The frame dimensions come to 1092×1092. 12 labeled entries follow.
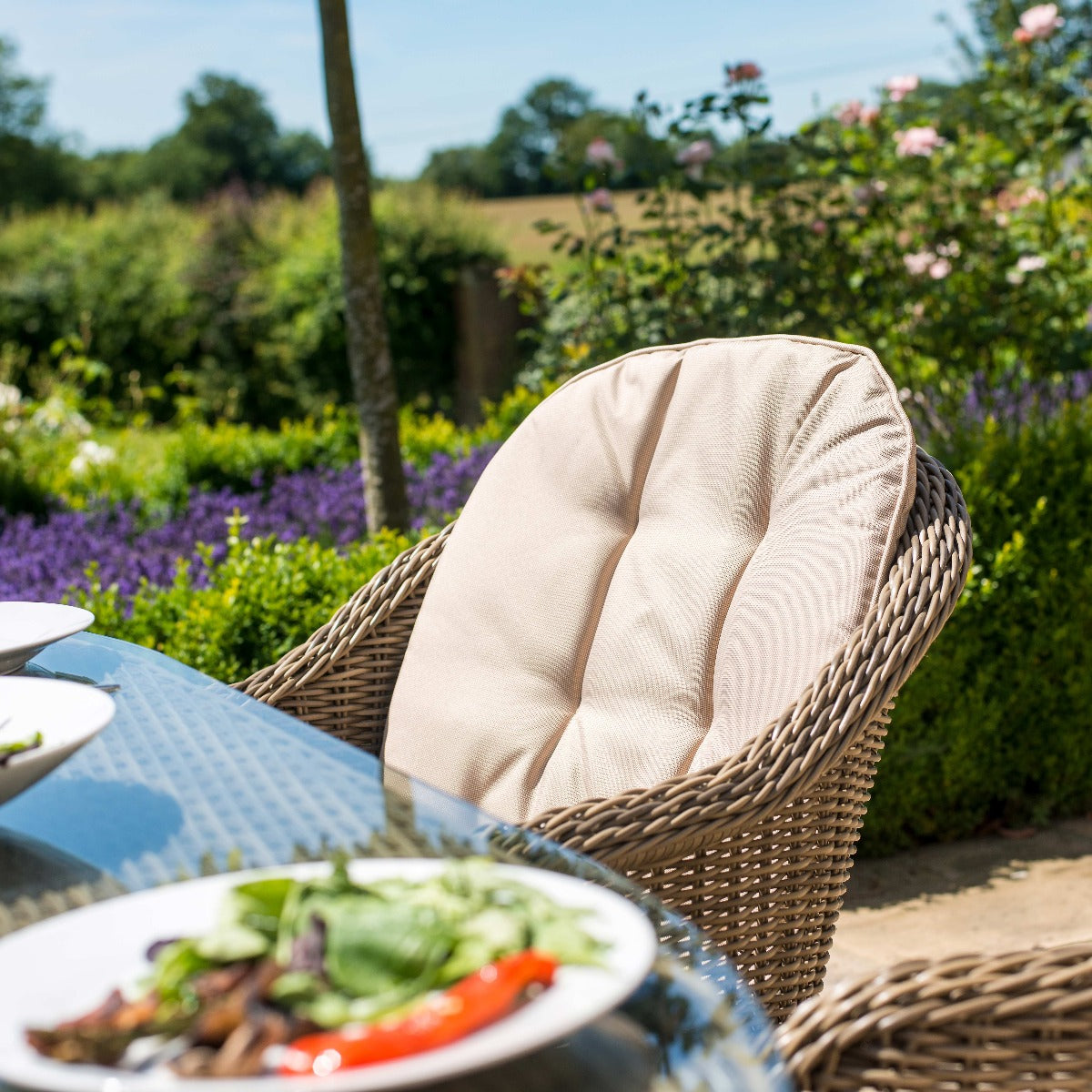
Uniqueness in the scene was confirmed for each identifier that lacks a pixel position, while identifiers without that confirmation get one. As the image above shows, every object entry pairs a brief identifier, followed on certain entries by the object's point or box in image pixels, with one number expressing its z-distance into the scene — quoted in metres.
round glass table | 0.66
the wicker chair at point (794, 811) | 1.24
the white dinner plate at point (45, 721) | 1.08
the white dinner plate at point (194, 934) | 0.56
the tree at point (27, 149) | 41.69
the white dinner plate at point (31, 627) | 1.50
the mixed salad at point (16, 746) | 1.07
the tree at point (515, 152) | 32.81
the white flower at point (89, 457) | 5.25
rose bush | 4.18
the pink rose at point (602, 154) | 4.05
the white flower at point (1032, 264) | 4.48
